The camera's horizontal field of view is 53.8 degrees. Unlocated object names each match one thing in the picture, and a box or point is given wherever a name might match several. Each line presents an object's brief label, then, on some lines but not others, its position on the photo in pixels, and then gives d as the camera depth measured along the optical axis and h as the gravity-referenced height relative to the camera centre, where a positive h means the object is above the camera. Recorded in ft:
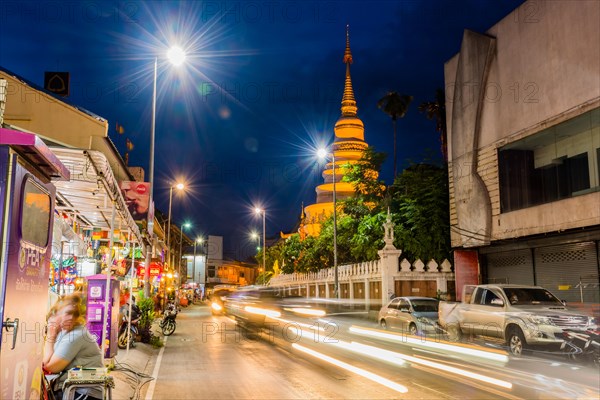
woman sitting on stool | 20.06 -1.99
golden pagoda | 230.38 +50.89
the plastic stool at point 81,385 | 18.88 -3.10
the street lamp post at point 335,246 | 112.20 +8.22
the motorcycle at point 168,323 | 80.94 -4.79
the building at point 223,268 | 433.48 +14.66
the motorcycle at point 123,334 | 58.95 -4.61
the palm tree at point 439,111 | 152.66 +46.27
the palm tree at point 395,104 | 167.53 +51.76
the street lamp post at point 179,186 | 122.93 +21.26
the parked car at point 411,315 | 67.26 -3.22
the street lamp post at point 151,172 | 76.64 +15.11
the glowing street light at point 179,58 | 69.00 +26.62
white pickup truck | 49.03 -2.53
